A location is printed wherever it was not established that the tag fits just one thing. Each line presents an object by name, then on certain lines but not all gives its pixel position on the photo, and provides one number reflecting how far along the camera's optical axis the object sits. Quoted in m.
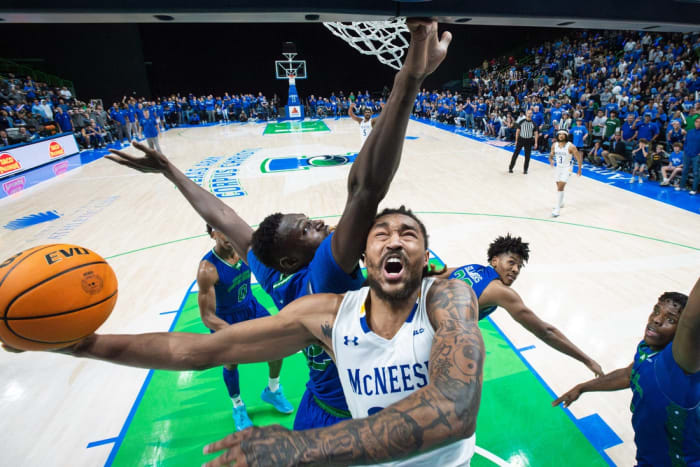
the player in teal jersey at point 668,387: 1.53
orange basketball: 1.34
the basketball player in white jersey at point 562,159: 7.09
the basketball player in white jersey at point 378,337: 1.21
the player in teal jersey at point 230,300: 2.98
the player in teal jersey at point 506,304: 2.51
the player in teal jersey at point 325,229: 1.23
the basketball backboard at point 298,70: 27.63
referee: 10.25
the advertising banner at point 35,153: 11.24
